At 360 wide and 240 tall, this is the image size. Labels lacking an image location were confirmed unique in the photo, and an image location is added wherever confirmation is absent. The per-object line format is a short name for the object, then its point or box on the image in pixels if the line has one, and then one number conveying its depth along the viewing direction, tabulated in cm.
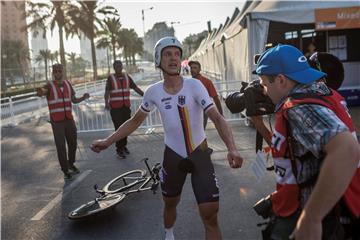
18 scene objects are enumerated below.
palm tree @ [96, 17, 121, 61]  6100
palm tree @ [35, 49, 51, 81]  7758
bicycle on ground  500
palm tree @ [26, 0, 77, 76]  3594
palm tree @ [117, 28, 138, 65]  6881
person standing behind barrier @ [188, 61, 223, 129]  801
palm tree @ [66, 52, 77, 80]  9494
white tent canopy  1082
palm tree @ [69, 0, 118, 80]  3769
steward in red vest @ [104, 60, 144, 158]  864
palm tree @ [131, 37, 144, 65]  8656
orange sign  1096
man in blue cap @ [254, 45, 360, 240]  161
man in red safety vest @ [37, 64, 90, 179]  715
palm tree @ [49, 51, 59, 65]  8426
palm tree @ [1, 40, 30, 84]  6156
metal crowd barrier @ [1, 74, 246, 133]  1216
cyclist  349
